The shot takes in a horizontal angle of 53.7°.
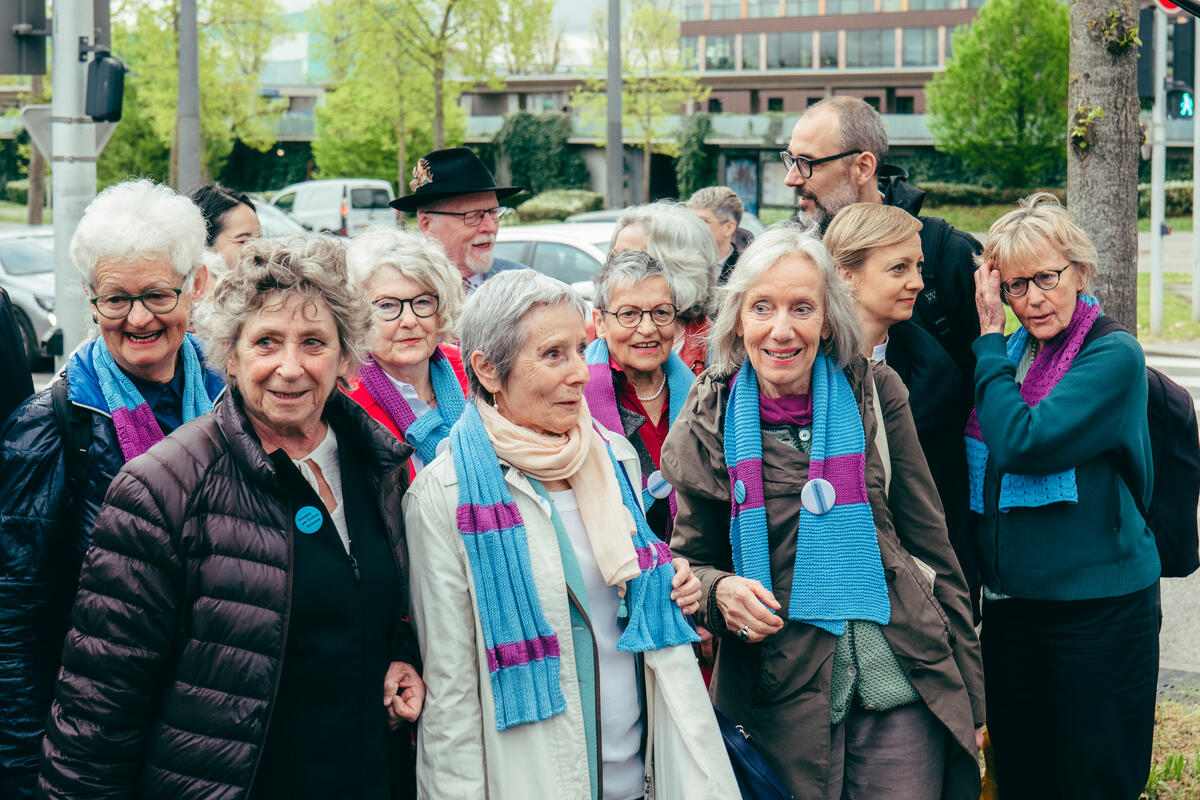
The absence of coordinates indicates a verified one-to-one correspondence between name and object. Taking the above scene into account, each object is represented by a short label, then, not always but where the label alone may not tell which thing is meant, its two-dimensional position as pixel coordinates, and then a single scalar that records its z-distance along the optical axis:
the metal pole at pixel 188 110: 14.94
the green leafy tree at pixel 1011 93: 39.97
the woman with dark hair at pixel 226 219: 5.11
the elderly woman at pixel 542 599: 2.62
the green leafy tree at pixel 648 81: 41.31
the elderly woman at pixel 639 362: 3.88
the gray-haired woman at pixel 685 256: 4.11
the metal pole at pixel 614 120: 18.62
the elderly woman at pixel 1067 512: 3.38
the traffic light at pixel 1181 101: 13.19
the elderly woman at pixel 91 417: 2.62
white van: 30.27
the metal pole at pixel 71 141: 7.71
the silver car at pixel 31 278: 13.70
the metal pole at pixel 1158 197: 14.88
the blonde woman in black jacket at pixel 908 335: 3.58
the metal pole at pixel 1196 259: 16.40
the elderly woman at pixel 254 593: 2.35
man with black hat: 5.08
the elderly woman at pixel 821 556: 3.00
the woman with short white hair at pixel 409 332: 3.58
